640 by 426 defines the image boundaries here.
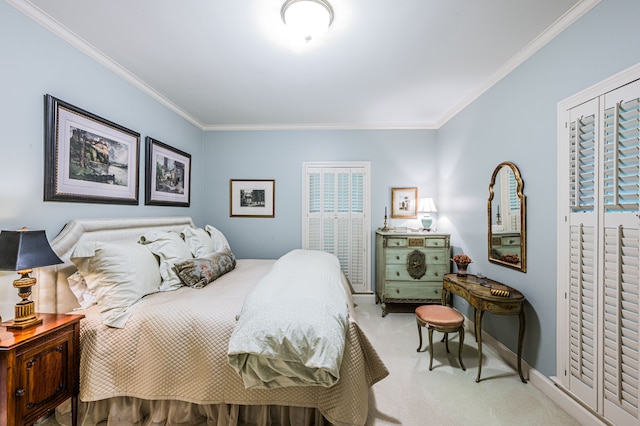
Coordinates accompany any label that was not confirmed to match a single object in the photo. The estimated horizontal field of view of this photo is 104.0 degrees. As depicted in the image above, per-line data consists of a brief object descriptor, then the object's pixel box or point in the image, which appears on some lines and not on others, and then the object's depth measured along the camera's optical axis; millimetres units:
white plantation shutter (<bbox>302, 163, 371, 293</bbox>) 3865
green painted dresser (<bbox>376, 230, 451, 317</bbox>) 3285
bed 1473
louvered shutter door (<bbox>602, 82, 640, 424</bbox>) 1366
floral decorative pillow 2172
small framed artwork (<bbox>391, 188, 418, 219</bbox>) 3852
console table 2021
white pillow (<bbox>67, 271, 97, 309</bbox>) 1772
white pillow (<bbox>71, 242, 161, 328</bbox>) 1663
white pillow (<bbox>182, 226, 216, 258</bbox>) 2688
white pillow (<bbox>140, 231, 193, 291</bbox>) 2109
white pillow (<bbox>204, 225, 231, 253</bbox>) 2986
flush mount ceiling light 1578
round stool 2161
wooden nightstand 1210
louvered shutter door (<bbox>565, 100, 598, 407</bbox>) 1573
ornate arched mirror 2176
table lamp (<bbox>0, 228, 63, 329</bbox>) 1284
